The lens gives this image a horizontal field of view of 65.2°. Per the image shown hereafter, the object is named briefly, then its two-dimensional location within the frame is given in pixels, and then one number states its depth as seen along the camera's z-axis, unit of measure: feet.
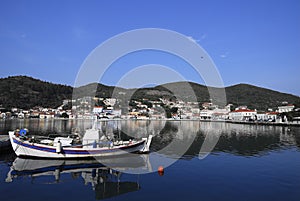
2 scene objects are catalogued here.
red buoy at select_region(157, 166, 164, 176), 43.27
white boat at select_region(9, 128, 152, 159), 52.03
